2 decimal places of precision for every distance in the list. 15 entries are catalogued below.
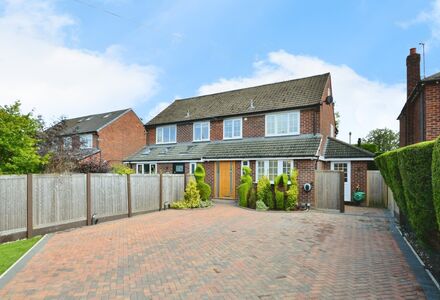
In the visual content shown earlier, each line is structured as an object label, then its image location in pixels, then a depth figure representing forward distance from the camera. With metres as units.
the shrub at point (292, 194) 15.27
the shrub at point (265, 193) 15.64
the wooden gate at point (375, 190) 17.28
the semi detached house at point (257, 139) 17.73
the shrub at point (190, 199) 16.08
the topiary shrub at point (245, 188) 16.69
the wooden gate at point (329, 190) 14.91
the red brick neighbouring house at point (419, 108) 12.46
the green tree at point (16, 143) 11.80
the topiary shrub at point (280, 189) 15.29
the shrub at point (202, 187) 17.06
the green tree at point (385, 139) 50.50
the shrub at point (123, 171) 17.55
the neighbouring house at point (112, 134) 28.94
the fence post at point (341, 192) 14.77
